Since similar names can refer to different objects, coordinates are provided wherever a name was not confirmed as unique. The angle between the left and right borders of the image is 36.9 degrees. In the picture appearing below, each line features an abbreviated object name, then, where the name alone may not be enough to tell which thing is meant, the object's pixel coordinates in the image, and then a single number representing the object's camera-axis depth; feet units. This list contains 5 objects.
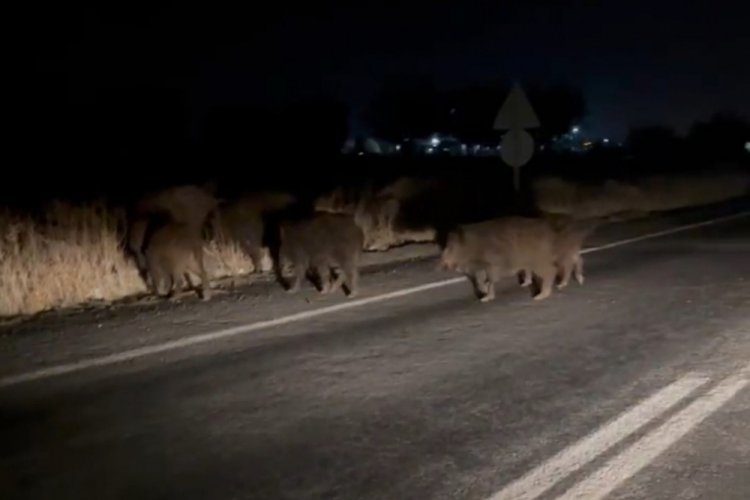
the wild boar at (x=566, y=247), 48.44
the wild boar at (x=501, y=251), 46.80
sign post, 78.48
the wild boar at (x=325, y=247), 47.14
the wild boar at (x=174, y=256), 46.24
